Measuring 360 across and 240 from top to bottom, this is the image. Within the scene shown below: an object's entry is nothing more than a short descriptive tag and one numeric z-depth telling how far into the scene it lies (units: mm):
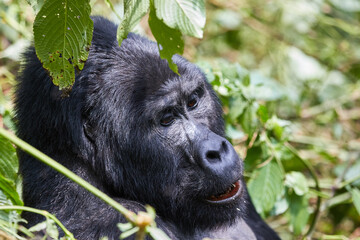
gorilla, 5523
